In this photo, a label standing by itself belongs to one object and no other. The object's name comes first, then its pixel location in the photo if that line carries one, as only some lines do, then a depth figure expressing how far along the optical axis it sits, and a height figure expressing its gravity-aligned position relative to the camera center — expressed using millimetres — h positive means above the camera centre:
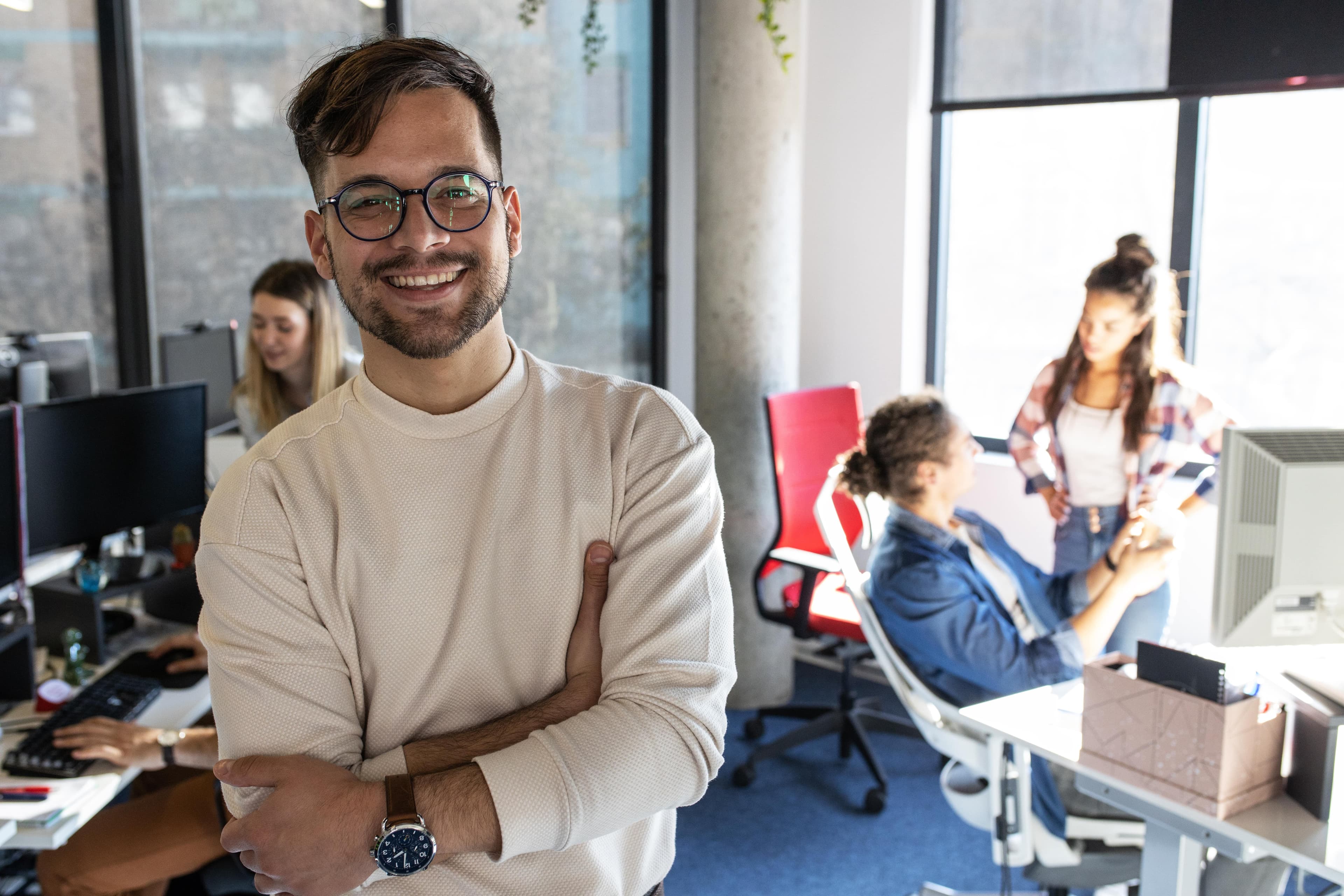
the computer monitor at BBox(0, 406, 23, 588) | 2398 -493
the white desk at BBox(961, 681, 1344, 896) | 1687 -817
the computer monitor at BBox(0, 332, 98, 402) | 3131 -243
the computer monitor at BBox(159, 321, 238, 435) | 3676 -307
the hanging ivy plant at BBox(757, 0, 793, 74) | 3828 +792
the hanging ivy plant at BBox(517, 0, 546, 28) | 4273 +969
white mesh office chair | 2186 -1042
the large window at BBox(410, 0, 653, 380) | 4598 +417
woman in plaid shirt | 3225 -394
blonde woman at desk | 2973 -201
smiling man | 1153 -333
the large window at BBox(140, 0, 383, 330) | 4191 +465
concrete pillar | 3936 +53
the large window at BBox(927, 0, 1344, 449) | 3650 +242
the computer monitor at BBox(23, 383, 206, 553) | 2635 -464
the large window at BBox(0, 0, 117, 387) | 3967 +336
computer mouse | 2553 -850
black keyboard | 2049 -848
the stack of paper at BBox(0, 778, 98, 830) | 1894 -888
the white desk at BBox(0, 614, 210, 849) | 1885 -886
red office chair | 3576 -911
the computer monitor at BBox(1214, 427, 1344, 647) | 1739 -402
